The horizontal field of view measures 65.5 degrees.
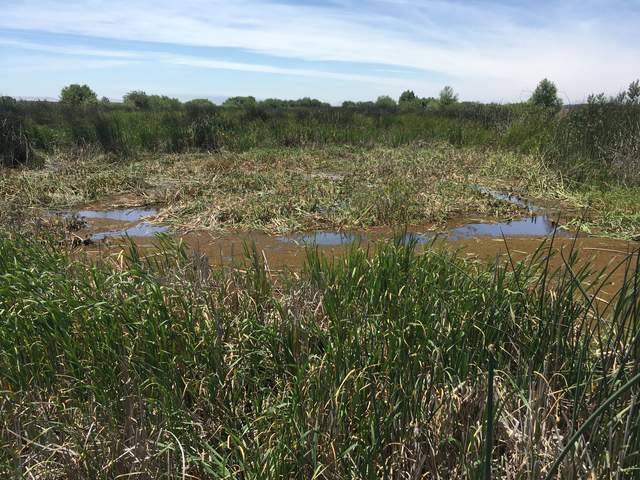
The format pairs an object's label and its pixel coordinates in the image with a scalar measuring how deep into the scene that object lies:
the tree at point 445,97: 35.03
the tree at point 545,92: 34.64
